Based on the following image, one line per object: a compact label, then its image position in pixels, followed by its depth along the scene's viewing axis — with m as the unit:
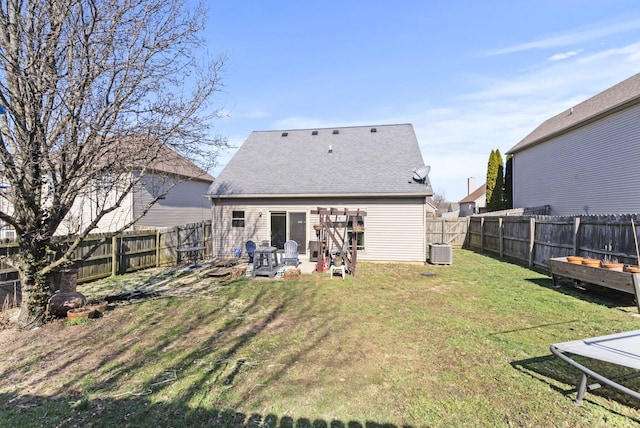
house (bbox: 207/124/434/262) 11.75
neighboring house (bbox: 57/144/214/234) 7.81
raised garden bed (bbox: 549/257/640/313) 5.90
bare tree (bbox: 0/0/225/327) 4.73
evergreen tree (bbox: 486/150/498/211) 25.69
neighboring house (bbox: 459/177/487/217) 40.25
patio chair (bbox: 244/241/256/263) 11.38
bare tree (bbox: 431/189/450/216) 60.08
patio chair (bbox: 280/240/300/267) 10.89
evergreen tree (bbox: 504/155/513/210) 23.80
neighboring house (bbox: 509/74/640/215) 12.20
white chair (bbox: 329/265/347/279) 9.16
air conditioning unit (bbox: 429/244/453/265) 11.38
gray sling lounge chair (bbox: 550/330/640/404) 2.84
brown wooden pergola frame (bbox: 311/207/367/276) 9.74
